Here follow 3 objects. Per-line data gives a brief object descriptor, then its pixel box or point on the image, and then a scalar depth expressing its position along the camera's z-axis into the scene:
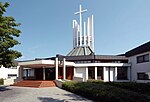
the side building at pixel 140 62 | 18.52
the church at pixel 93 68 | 21.97
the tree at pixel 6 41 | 13.65
